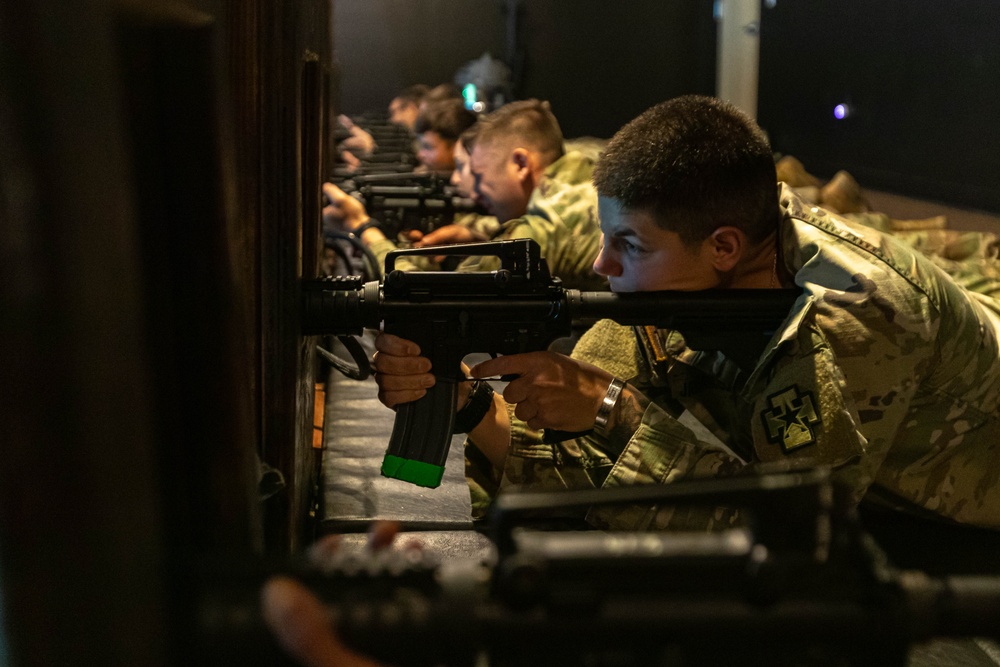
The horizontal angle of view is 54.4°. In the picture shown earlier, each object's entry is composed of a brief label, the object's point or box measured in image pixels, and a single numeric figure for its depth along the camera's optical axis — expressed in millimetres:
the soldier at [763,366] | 1143
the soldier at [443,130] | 4051
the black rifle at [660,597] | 478
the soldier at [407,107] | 6453
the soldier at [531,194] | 2531
